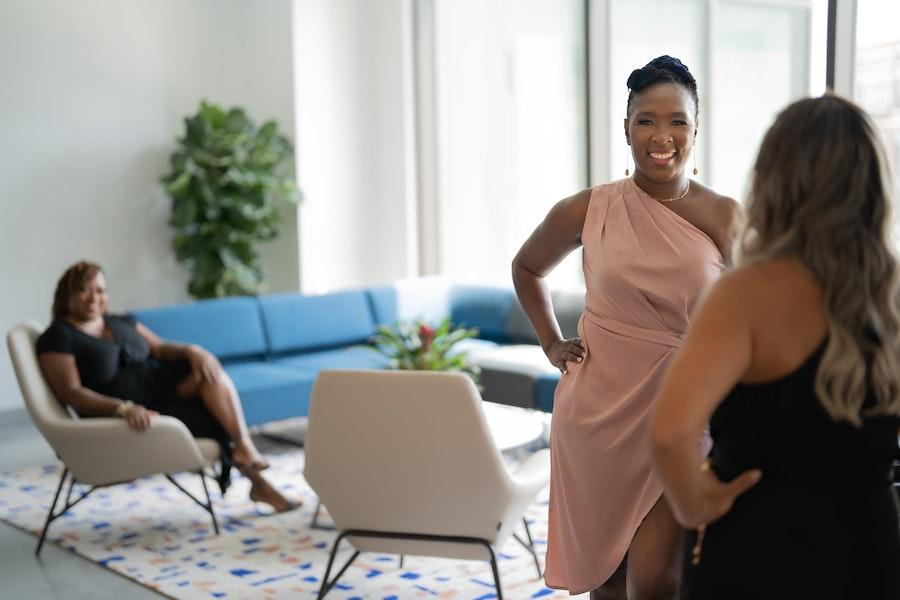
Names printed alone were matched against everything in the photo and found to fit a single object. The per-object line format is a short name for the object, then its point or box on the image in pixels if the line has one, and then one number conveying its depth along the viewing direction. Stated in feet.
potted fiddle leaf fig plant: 23.62
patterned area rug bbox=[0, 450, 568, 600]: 12.80
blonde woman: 4.92
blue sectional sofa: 19.02
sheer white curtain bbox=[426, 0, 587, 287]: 23.36
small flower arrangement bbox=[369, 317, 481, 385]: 16.72
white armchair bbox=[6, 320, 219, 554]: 14.01
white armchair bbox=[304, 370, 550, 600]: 10.53
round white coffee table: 13.94
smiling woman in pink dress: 7.93
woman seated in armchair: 14.64
